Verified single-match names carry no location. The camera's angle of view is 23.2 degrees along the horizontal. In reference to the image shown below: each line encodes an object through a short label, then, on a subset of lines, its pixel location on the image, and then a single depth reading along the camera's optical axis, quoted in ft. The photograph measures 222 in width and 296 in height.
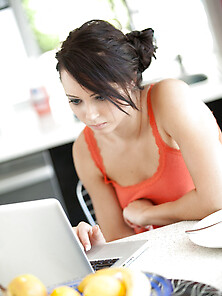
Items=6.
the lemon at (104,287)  2.39
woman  4.76
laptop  3.40
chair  9.49
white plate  3.58
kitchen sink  10.37
